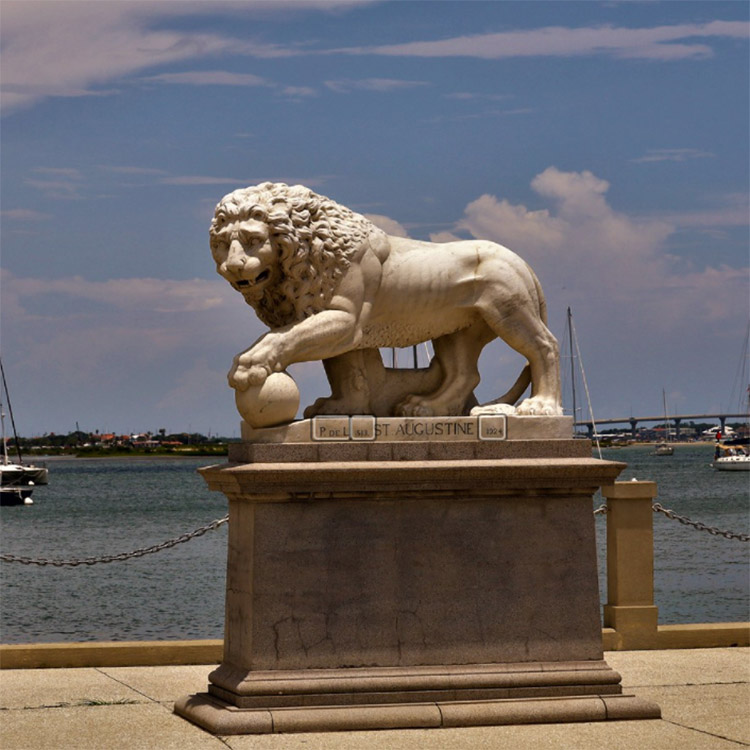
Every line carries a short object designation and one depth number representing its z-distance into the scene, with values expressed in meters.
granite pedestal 8.49
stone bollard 11.55
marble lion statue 8.95
